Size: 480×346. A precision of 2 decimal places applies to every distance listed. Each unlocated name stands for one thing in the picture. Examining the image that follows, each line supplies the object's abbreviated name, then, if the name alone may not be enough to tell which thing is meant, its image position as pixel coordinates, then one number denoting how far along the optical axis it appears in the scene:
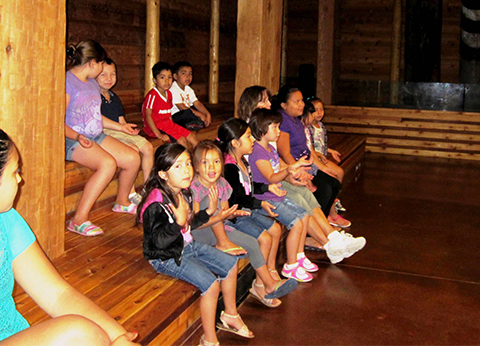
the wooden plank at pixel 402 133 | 8.81
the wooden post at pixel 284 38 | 11.91
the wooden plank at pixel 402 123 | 8.88
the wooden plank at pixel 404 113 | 8.94
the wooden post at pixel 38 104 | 2.51
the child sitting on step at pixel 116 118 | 3.95
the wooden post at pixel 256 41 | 4.89
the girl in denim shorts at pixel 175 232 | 2.58
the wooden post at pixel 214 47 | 8.62
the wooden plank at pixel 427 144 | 8.77
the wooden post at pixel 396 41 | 11.77
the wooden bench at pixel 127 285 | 2.37
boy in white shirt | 5.23
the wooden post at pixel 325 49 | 10.10
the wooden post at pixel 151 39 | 6.43
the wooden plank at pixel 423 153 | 8.79
